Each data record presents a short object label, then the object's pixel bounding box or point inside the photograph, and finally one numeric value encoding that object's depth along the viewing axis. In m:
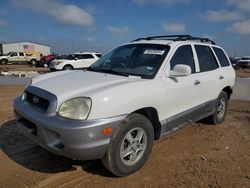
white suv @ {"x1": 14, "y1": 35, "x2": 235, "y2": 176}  2.15
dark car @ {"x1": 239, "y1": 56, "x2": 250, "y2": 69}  25.84
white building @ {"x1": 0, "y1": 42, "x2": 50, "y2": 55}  43.15
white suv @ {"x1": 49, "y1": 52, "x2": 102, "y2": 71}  15.47
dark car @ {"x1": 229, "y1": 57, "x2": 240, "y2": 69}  25.40
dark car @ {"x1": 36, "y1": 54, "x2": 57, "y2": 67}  24.48
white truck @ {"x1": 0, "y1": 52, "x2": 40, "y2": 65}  27.03
